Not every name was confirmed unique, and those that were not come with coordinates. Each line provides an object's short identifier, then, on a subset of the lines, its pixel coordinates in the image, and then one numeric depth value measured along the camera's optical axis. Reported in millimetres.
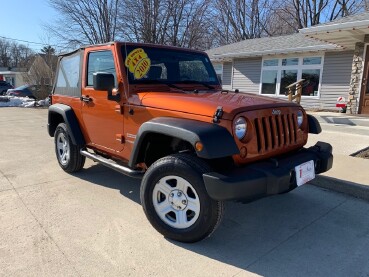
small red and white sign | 11589
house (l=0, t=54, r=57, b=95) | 21234
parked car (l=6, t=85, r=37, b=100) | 23112
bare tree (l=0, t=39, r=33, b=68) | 80375
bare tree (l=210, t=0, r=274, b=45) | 32125
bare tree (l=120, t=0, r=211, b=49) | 24875
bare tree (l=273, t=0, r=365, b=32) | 28036
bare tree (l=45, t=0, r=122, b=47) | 26398
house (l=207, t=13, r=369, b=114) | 10281
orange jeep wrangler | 2602
